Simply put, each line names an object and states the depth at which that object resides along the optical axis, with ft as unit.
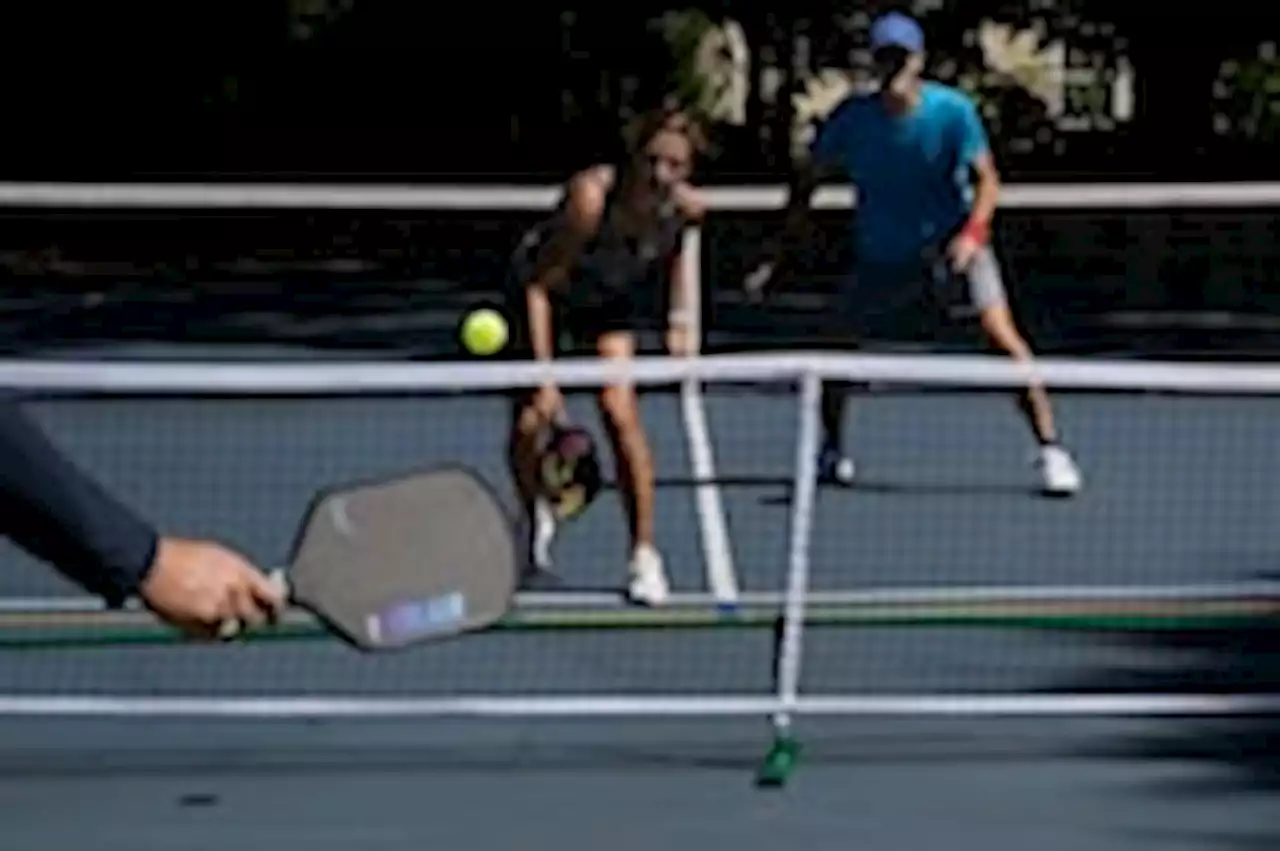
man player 39.50
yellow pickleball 37.56
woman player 32.89
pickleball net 26.73
